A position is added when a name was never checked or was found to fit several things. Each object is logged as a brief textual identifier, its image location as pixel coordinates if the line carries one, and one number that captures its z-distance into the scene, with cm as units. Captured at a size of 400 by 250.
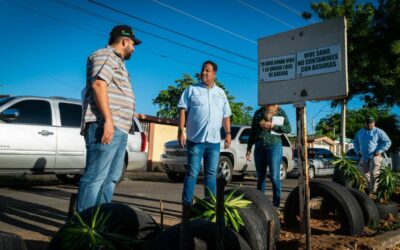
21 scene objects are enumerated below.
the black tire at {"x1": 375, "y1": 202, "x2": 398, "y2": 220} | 607
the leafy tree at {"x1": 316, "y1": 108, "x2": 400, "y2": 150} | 3816
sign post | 334
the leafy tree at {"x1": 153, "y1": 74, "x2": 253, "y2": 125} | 4122
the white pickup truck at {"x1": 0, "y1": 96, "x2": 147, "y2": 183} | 786
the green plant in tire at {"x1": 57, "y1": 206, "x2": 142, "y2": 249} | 255
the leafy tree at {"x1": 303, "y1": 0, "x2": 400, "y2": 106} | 1989
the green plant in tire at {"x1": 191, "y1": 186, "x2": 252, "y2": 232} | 292
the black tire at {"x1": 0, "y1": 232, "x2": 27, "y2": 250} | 205
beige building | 2030
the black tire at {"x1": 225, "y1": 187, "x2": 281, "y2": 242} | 344
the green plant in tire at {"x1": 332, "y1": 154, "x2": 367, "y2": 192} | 702
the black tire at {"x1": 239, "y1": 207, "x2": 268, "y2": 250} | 292
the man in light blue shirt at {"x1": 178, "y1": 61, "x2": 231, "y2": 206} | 475
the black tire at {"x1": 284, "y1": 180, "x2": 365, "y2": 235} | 437
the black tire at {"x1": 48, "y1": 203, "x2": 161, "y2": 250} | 283
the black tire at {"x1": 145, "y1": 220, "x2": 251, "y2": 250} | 232
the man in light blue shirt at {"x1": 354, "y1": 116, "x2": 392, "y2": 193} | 907
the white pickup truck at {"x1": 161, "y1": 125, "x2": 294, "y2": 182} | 1277
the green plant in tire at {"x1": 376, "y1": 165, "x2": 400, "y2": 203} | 678
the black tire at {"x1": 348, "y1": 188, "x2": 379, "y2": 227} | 511
